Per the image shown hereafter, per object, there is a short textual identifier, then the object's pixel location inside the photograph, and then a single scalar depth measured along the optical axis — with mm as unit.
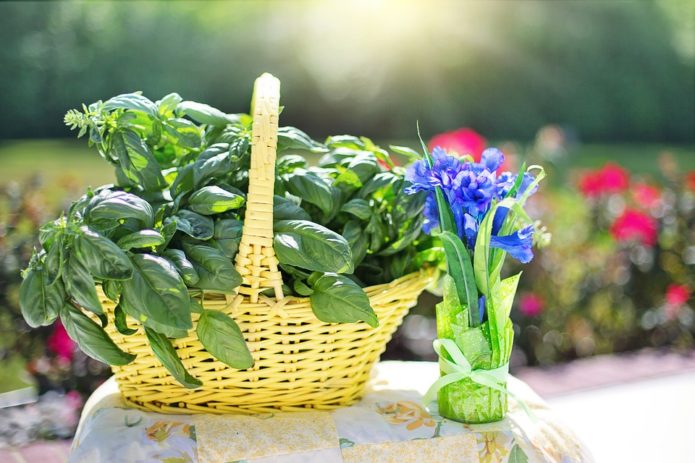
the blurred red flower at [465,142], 2418
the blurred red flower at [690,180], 2787
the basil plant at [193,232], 974
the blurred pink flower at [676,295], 2723
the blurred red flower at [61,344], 1927
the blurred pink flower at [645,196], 2828
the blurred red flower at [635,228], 2730
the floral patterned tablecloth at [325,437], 1073
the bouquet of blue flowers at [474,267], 1138
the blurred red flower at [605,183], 2867
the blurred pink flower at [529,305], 2525
